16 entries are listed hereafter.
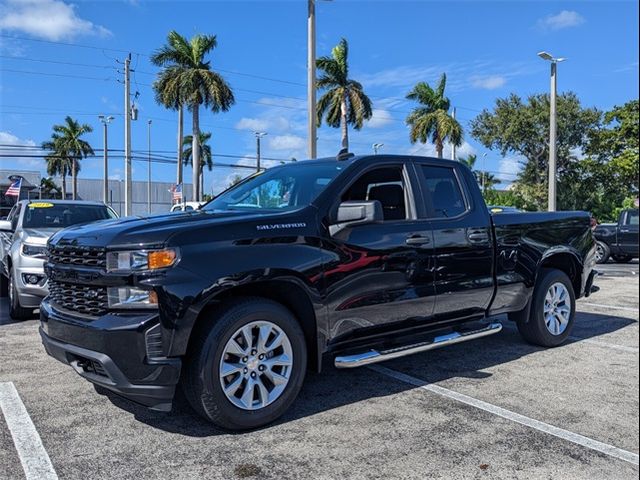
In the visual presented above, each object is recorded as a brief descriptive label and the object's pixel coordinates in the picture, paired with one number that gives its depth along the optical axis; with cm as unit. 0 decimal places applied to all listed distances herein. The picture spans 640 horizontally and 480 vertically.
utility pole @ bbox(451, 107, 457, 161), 3888
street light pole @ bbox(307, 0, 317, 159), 1521
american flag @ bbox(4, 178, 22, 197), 2182
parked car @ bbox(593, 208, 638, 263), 1820
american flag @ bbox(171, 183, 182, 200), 2493
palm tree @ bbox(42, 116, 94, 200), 5988
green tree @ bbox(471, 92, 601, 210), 4372
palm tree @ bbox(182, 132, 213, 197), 5803
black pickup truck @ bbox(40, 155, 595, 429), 350
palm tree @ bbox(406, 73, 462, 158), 3812
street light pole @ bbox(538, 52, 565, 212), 2136
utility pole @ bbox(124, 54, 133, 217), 2919
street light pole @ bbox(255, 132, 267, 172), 5336
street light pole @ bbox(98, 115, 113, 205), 4178
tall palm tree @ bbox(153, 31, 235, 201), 3259
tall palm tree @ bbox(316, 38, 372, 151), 3291
